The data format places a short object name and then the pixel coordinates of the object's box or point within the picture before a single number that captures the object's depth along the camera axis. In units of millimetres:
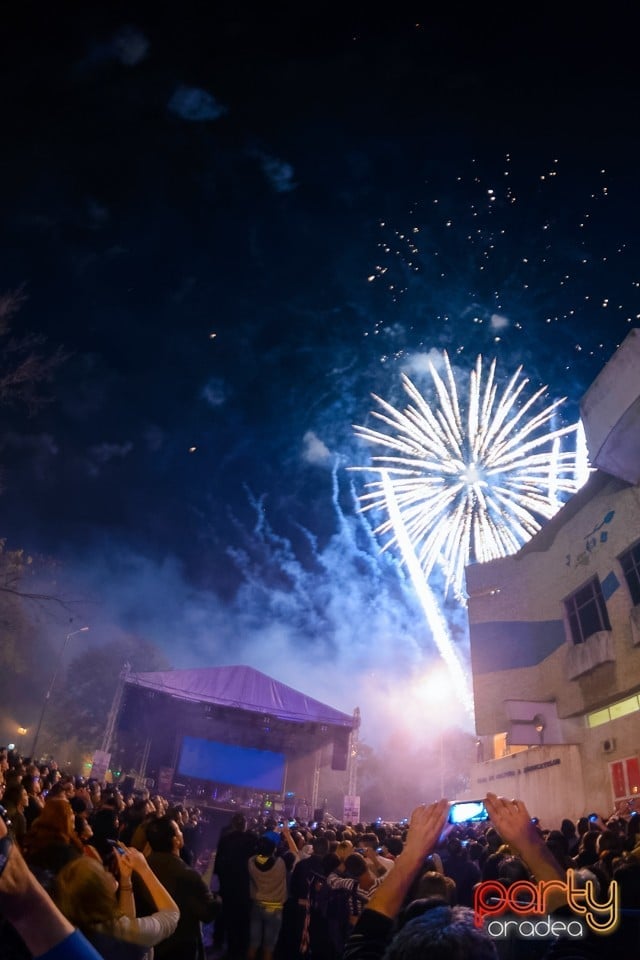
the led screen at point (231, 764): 37009
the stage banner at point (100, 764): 26391
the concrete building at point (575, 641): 18141
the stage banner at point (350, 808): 28072
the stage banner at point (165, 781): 35344
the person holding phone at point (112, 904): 2707
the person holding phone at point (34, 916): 1339
